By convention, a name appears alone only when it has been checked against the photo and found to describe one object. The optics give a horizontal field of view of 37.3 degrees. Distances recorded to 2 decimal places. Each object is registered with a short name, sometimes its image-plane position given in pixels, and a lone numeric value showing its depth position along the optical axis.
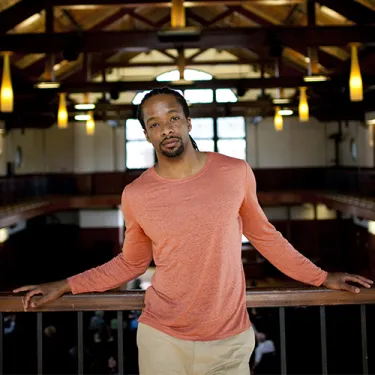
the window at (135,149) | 20.16
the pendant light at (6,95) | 6.65
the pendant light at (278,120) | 12.16
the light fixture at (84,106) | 10.62
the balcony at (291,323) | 2.22
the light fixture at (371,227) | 14.33
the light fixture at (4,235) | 14.13
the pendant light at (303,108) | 8.97
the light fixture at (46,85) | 8.44
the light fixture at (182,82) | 8.98
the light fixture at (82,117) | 11.25
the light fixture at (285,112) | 11.71
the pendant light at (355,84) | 6.62
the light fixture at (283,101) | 11.23
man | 1.92
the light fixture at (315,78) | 8.51
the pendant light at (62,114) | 9.62
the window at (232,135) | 20.14
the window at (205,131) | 19.98
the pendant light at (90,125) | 12.31
